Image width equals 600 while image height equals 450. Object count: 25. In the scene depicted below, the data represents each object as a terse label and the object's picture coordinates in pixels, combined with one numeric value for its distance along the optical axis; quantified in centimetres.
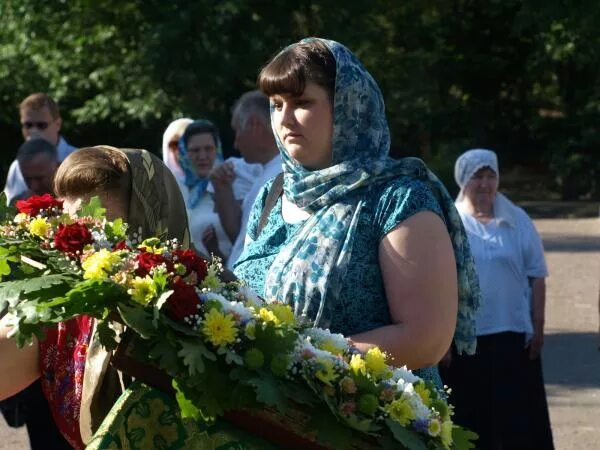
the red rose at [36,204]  454
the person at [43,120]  1315
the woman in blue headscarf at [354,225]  471
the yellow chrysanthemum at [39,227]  430
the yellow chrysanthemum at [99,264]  385
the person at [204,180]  1084
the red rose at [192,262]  404
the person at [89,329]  434
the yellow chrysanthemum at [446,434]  399
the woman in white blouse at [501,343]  1045
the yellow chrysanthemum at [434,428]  395
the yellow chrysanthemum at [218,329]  379
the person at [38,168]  1024
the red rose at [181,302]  380
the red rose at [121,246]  412
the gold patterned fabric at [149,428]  392
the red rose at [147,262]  389
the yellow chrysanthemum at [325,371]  388
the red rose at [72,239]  411
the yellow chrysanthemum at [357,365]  398
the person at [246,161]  1048
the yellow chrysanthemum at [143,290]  378
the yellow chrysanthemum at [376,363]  403
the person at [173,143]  1174
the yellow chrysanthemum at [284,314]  402
